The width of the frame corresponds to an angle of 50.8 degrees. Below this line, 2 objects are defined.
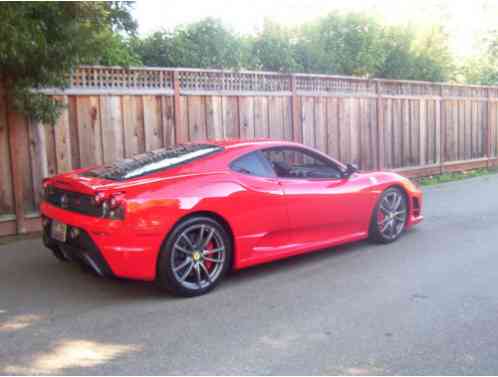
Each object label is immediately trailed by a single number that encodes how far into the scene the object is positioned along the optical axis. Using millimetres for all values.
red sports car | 4363
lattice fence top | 7340
